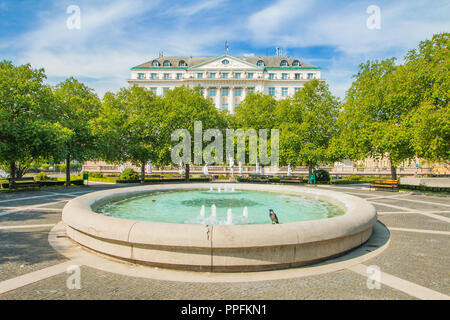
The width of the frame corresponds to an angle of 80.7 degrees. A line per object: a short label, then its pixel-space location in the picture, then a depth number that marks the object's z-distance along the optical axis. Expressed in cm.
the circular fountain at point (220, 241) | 568
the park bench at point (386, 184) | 2373
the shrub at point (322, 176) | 3403
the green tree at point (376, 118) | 2242
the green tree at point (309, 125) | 3002
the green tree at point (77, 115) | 2499
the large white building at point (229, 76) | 7756
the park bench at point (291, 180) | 3161
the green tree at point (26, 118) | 1984
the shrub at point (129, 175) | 3247
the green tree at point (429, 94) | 1930
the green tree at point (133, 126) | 2902
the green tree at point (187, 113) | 3191
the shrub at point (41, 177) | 3388
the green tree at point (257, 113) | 3588
